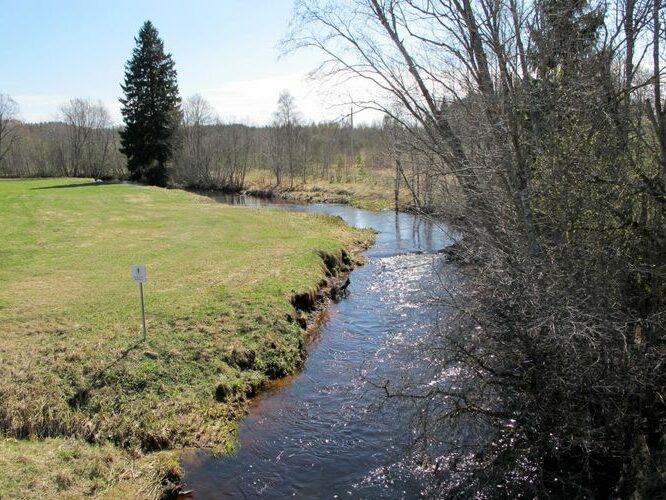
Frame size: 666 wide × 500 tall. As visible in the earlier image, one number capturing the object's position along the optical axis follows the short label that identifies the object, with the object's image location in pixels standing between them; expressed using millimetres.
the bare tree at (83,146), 66125
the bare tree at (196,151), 55625
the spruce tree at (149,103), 44812
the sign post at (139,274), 9211
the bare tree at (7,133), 65562
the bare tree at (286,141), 55534
